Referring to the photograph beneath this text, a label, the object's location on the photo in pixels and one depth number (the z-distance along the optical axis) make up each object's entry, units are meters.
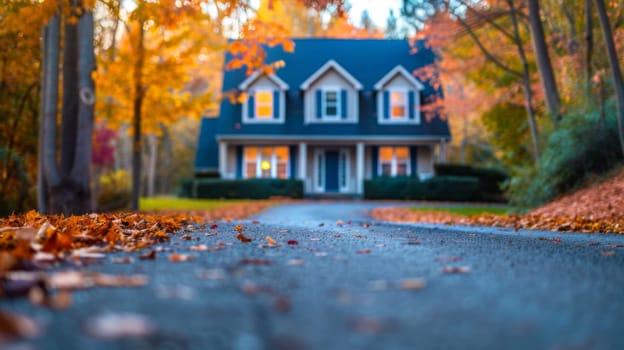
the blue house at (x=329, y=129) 27.92
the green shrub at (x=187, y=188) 28.34
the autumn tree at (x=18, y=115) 13.59
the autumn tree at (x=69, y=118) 11.26
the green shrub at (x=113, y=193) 19.50
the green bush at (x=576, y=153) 12.75
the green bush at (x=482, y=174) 27.23
